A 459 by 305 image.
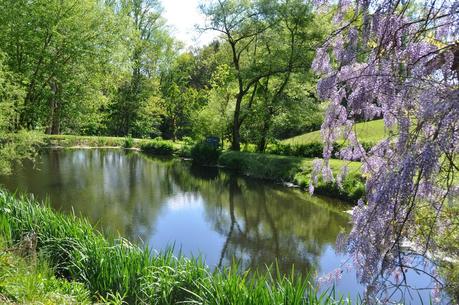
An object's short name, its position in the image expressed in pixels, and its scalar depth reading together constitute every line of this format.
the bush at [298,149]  18.10
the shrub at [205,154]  21.05
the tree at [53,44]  17.30
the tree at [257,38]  18.56
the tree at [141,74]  34.22
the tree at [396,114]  2.04
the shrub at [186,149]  23.71
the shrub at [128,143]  29.11
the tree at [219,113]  22.30
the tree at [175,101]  32.84
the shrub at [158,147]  26.12
